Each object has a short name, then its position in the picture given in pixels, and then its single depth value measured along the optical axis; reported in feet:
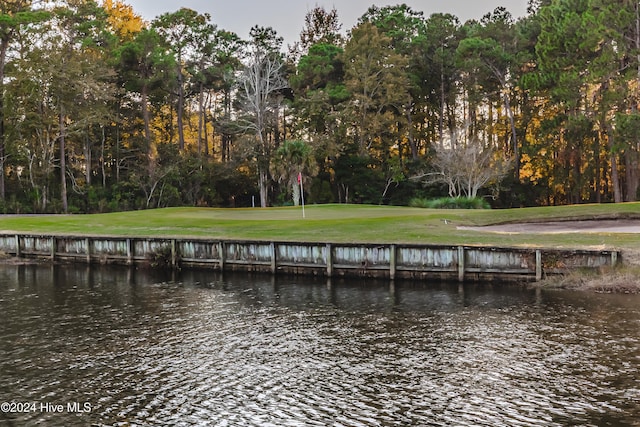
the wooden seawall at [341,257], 75.77
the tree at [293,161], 190.19
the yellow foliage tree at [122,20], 263.29
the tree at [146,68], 223.30
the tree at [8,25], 197.06
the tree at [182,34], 247.91
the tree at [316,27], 282.77
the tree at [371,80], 228.02
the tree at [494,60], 220.23
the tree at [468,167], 191.72
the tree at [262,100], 218.59
